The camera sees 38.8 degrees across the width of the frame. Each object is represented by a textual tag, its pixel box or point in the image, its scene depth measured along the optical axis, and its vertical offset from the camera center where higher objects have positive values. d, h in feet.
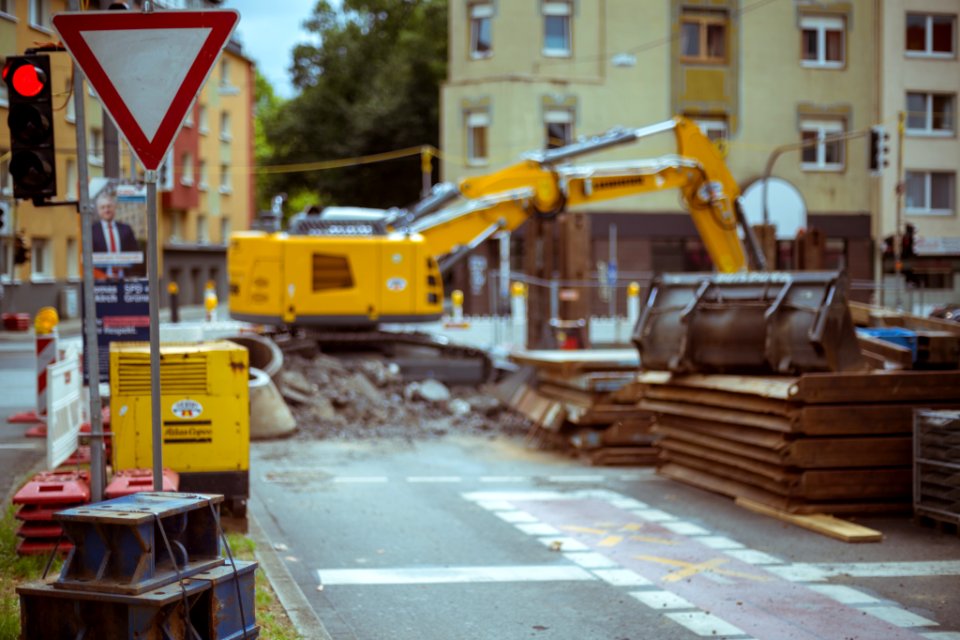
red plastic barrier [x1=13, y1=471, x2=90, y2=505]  28.17 -4.02
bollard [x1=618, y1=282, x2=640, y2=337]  121.70 -0.11
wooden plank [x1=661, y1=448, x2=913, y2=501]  40.68 -5.48
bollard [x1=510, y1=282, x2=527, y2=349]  112.57 -0.70
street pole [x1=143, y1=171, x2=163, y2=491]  21.48 -0.28
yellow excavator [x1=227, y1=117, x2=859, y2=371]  73.82 +3.53
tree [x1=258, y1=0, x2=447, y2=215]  184.85 +28.40
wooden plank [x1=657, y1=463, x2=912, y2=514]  40.81 -6.12
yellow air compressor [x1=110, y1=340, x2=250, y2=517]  34.22 -2.88
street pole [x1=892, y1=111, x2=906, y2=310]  87.35 +4.72
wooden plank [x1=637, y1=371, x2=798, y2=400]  41.57 -2.72
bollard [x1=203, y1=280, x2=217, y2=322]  122.11 -0.23
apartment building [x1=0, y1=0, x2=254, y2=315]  85.40 +11.19
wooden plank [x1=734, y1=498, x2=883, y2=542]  37.27 -6.36
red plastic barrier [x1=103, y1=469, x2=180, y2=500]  27.91 -3.85
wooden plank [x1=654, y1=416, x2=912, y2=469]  40.63 -4.47
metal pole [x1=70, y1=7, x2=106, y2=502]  27.09 -0.20
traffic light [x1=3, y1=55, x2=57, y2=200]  27.50 +3.45
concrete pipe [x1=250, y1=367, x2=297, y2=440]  60.13 -4.94
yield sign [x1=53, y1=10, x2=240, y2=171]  21.35 +3.70
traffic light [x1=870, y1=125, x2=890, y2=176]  85.92 +9.87
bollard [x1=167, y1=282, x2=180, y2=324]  123.31 -0.25
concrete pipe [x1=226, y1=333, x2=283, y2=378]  67.10 -2.47
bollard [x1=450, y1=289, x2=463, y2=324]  130.31 -0.17
